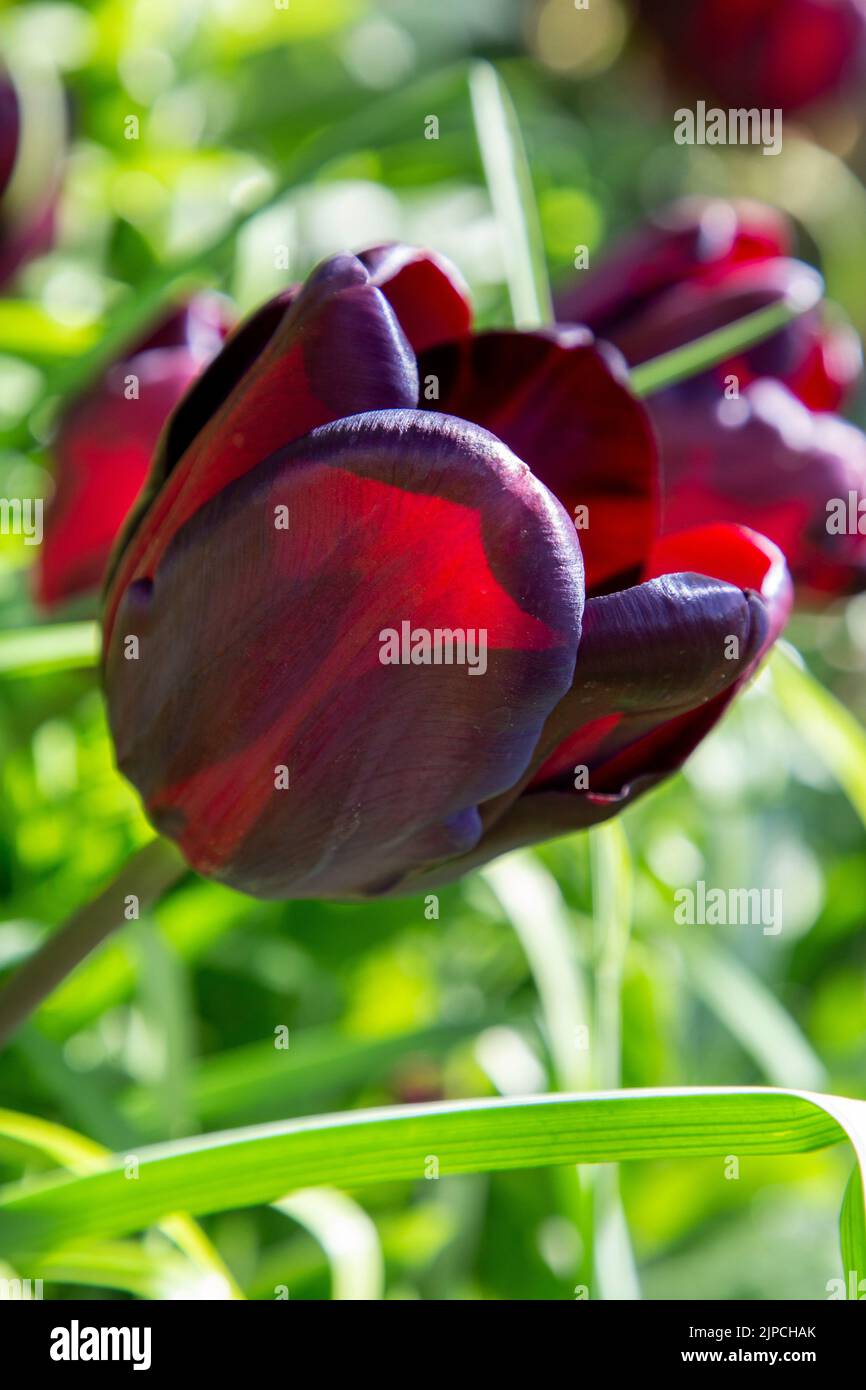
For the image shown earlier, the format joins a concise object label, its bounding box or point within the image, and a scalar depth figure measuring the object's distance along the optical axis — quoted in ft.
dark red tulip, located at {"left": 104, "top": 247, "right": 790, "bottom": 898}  1.00
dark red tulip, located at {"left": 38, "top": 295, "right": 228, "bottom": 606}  1.33
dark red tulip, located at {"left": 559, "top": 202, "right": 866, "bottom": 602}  1.28
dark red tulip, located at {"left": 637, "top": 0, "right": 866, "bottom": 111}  3.05
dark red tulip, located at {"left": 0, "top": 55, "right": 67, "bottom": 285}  1.52
